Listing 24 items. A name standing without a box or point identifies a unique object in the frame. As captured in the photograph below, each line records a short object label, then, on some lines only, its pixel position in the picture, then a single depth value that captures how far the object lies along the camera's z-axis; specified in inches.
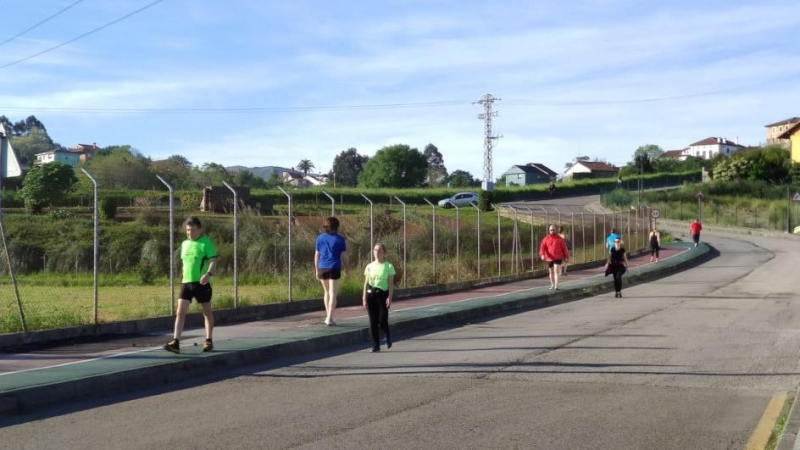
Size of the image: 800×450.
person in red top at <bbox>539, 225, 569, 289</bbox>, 881.5
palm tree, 7101.4
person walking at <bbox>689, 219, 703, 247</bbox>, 1815.9
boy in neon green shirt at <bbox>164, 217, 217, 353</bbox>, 438.3
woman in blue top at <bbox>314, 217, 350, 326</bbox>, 545.6
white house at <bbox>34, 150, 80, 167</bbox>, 2205.0
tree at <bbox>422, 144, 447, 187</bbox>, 5784.9
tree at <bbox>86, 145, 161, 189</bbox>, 1622.8
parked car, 2683.8
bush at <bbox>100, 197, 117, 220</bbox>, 1411.2
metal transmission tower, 3235.7
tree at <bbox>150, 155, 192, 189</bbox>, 1750.7
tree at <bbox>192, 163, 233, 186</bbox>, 1867.2
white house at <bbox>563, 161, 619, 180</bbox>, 5553.6
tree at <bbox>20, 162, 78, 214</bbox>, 1291.8
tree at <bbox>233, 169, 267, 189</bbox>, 2774.1
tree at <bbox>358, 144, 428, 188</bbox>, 4645.7
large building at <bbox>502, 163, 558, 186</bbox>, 5969.5
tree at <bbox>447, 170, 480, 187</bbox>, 5452.8
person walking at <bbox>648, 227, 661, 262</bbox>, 1494.8
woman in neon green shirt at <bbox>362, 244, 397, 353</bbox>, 487.8
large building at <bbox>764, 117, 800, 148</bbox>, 7173.2
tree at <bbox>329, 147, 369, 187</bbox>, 5920.3
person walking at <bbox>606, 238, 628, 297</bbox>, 853.8
